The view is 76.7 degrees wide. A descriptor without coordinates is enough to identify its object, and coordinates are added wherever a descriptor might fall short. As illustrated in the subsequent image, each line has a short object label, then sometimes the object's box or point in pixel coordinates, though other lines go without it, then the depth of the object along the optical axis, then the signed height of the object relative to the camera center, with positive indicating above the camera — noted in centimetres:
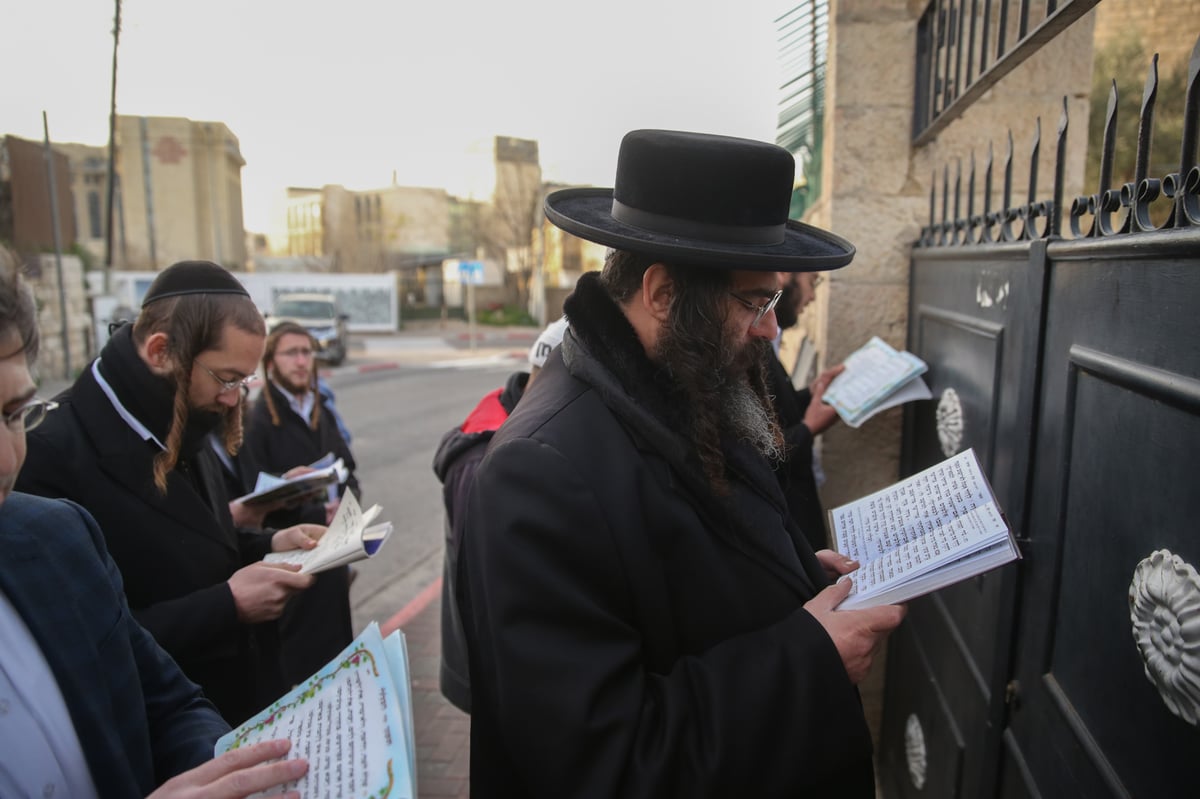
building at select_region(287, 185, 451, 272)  4531 +376
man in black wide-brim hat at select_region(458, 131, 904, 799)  124 -45
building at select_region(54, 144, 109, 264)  3058 +391
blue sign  2518 +56
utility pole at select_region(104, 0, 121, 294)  1587 +281
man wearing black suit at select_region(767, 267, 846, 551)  278 -53
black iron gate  119 -40
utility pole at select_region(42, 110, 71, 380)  1552 +40
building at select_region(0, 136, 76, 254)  1706 +199
